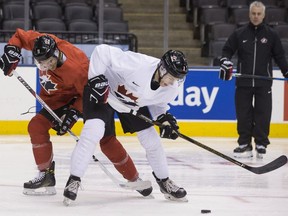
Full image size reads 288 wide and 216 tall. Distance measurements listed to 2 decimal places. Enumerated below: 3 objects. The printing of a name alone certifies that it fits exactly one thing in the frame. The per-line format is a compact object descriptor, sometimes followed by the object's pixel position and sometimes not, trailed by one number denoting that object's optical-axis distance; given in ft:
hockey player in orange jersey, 31.07
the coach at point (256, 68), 46.47
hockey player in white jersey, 29.58
